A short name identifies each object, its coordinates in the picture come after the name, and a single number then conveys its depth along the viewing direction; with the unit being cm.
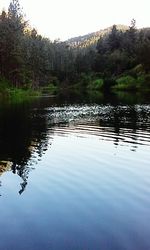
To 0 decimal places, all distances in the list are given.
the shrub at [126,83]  9423
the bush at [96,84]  10360
